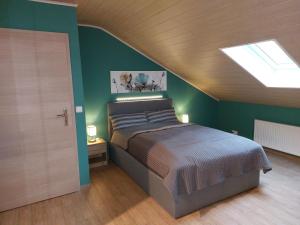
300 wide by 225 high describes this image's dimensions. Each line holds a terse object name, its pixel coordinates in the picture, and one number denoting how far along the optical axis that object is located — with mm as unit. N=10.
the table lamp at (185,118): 4704
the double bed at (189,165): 2240
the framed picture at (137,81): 3990
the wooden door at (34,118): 2359
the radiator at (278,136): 3671
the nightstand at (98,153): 3438
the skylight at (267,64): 3092
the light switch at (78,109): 2742
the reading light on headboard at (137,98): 4087
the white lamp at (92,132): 3569
